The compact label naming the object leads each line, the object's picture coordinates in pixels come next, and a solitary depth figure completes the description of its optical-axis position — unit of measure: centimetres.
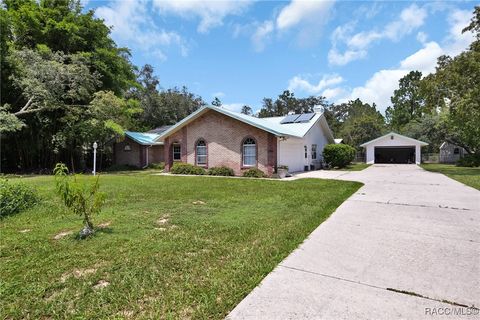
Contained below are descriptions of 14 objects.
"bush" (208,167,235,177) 1752
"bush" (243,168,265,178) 1631
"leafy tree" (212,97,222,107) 5614
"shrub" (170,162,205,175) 1822
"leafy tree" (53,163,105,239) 480
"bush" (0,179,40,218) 659
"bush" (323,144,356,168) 2308
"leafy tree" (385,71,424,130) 5319
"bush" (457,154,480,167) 2733
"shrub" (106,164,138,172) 2405
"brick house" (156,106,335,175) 1670
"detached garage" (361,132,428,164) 3278
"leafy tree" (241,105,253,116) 6203
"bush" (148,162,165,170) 2492
